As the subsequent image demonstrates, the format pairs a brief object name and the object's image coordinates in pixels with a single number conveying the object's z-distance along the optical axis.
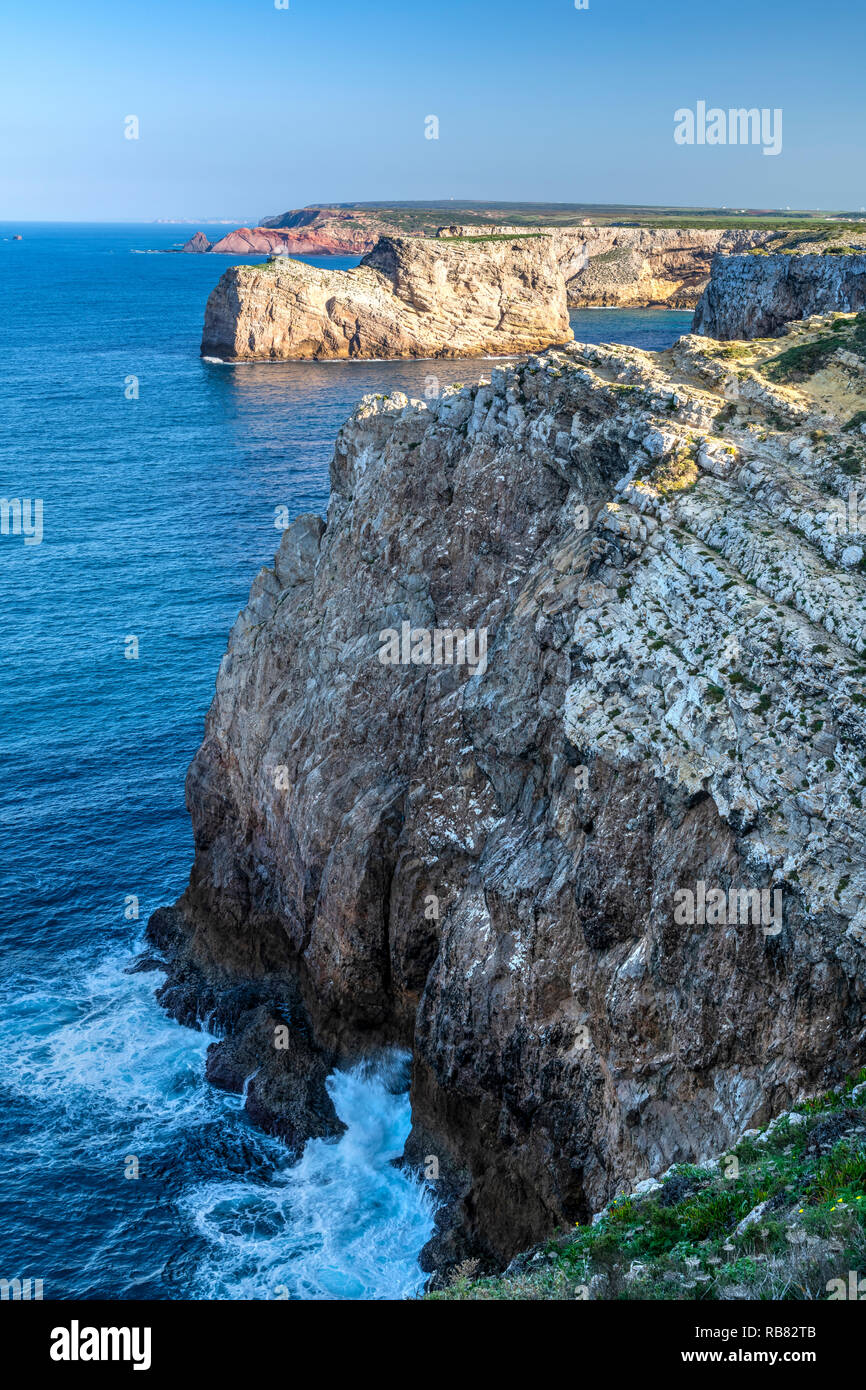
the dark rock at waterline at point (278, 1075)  39.81
